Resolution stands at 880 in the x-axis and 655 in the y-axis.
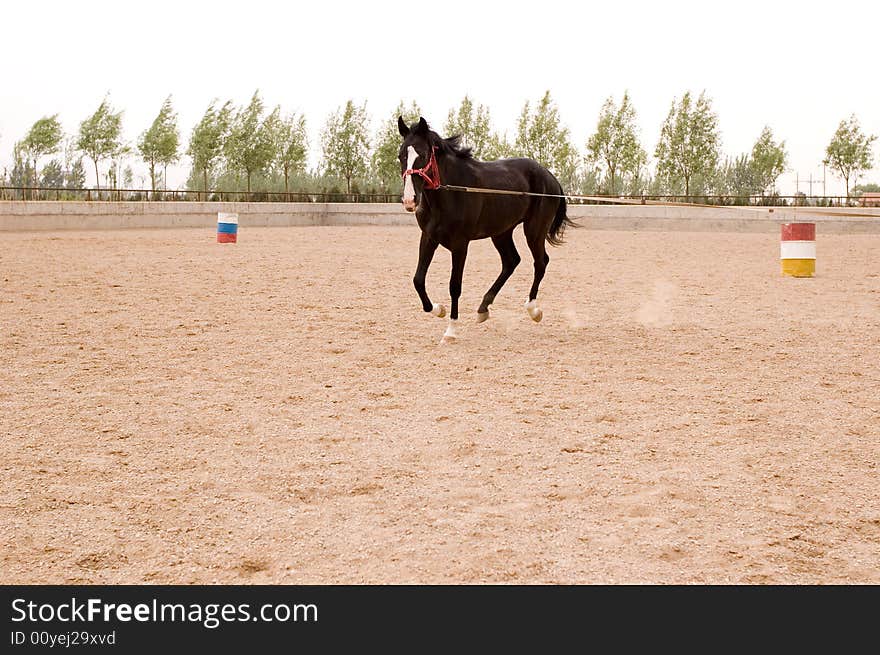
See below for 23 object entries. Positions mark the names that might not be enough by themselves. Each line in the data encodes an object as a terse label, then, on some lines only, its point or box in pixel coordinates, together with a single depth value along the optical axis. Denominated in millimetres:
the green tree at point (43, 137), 51312
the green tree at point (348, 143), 55812
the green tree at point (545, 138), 55125
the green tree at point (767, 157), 59312
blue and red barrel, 20781
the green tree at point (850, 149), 56938
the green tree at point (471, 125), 57062
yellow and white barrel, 14797
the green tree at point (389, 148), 54344
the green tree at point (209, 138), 52594
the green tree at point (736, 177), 66625
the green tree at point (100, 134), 51281
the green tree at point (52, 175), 61781
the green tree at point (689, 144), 54250
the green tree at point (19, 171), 54453
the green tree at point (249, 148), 52625
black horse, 8164
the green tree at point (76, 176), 65012
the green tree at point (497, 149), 57256
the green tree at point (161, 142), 52031
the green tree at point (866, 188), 73000
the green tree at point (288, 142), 55031
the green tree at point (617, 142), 55250
